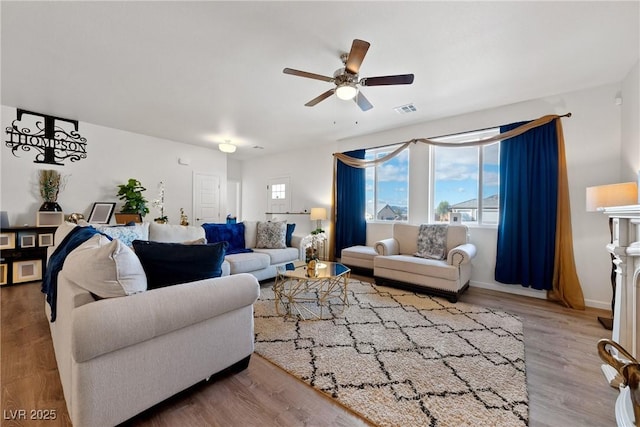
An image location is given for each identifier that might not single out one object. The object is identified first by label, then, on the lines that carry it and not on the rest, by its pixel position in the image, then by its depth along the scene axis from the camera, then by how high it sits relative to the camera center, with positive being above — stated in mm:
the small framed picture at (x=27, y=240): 3697 -454
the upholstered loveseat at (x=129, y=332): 1104 -620
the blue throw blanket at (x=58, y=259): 1615 -342
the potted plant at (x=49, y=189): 3953 +347
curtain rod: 3114 +1303
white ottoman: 4191 -746
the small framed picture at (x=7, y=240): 3518 -438
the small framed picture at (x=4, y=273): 3539 -904
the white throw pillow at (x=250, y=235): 4164 -376
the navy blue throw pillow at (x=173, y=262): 1562 -320
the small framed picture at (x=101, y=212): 4457 -20
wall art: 3820 +1143
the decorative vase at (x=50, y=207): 3924 +55
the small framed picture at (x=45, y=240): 3826 -459
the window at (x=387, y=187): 4605 +525
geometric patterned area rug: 1424 -1101
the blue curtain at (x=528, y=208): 3180 +107
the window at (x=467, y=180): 3715 +560
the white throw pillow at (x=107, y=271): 1241 -310
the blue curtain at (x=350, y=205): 4977 +172
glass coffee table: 2615 -1061
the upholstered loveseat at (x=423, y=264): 3057 -658
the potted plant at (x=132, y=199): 4633 +238
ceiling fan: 2010 +1252
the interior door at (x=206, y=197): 5980 +366
